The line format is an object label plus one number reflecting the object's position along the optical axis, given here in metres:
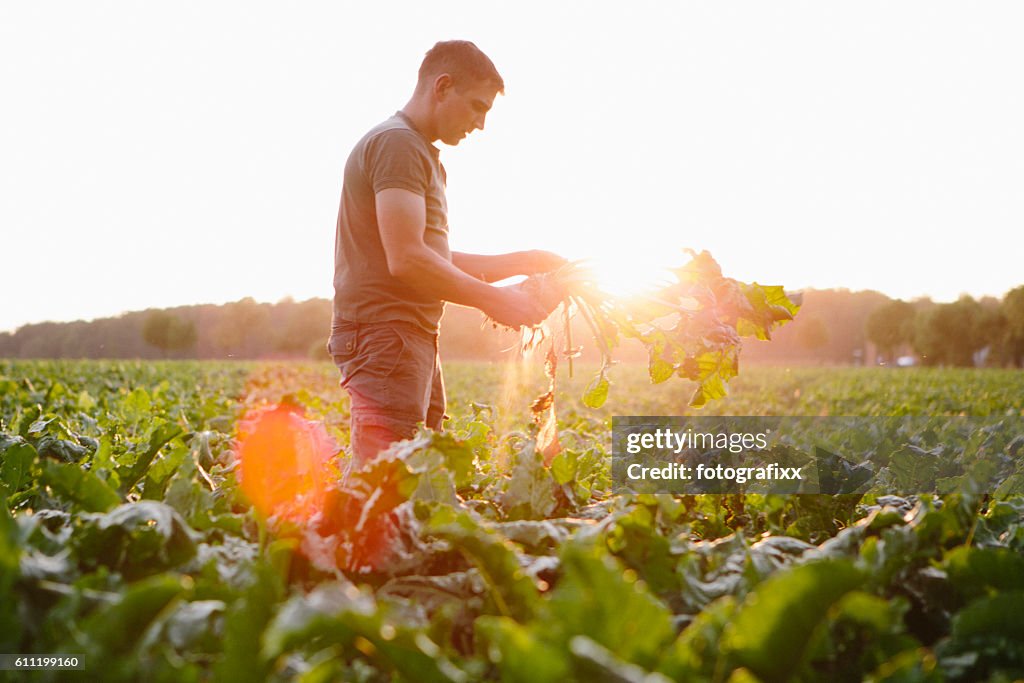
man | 2.95
